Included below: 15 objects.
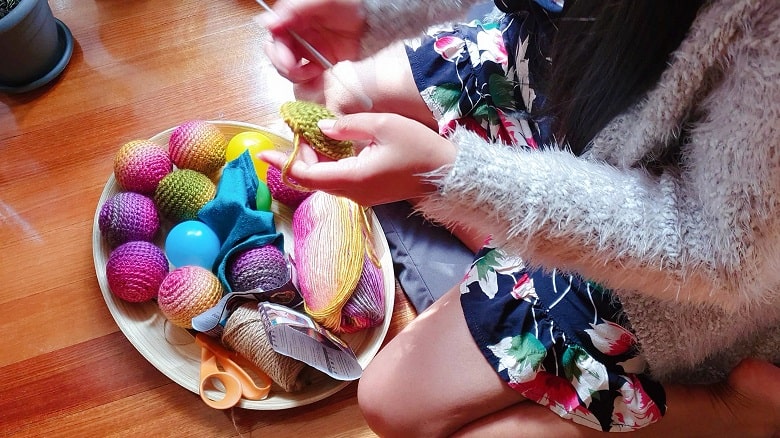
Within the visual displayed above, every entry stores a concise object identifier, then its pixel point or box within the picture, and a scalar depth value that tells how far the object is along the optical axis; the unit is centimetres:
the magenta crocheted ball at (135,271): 92
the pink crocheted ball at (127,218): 95
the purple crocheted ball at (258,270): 92
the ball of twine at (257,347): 90
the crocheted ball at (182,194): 97
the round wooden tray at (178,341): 92
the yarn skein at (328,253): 92
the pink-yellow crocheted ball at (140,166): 98
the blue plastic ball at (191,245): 95
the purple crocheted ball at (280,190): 100
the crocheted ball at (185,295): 89
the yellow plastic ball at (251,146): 103
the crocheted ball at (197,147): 100
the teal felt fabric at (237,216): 96
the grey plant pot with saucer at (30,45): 103
